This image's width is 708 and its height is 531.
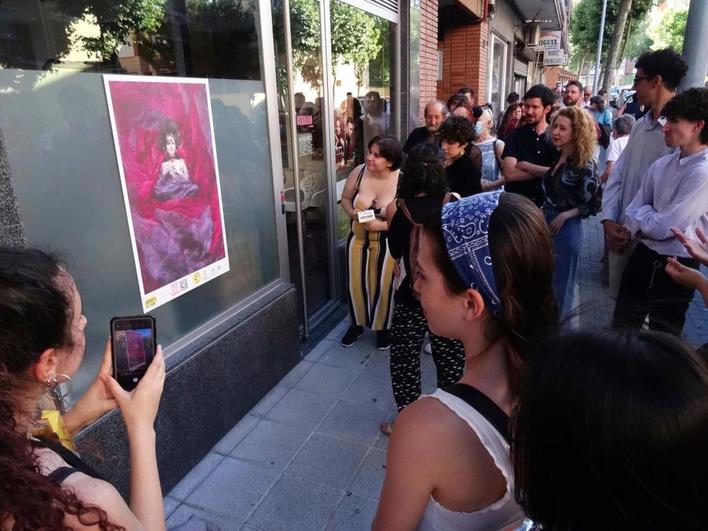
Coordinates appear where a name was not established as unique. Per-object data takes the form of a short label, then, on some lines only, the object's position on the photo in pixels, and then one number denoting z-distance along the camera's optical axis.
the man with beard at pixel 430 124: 4.70
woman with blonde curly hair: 3.52
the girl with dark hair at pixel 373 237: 3.74
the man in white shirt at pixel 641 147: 3.35
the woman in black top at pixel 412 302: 2.71
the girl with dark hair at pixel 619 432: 0.68
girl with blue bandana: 1.00
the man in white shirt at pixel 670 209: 2.70
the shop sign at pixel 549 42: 18.02
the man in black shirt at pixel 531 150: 4.23
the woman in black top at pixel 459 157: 3.73
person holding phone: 0.86
